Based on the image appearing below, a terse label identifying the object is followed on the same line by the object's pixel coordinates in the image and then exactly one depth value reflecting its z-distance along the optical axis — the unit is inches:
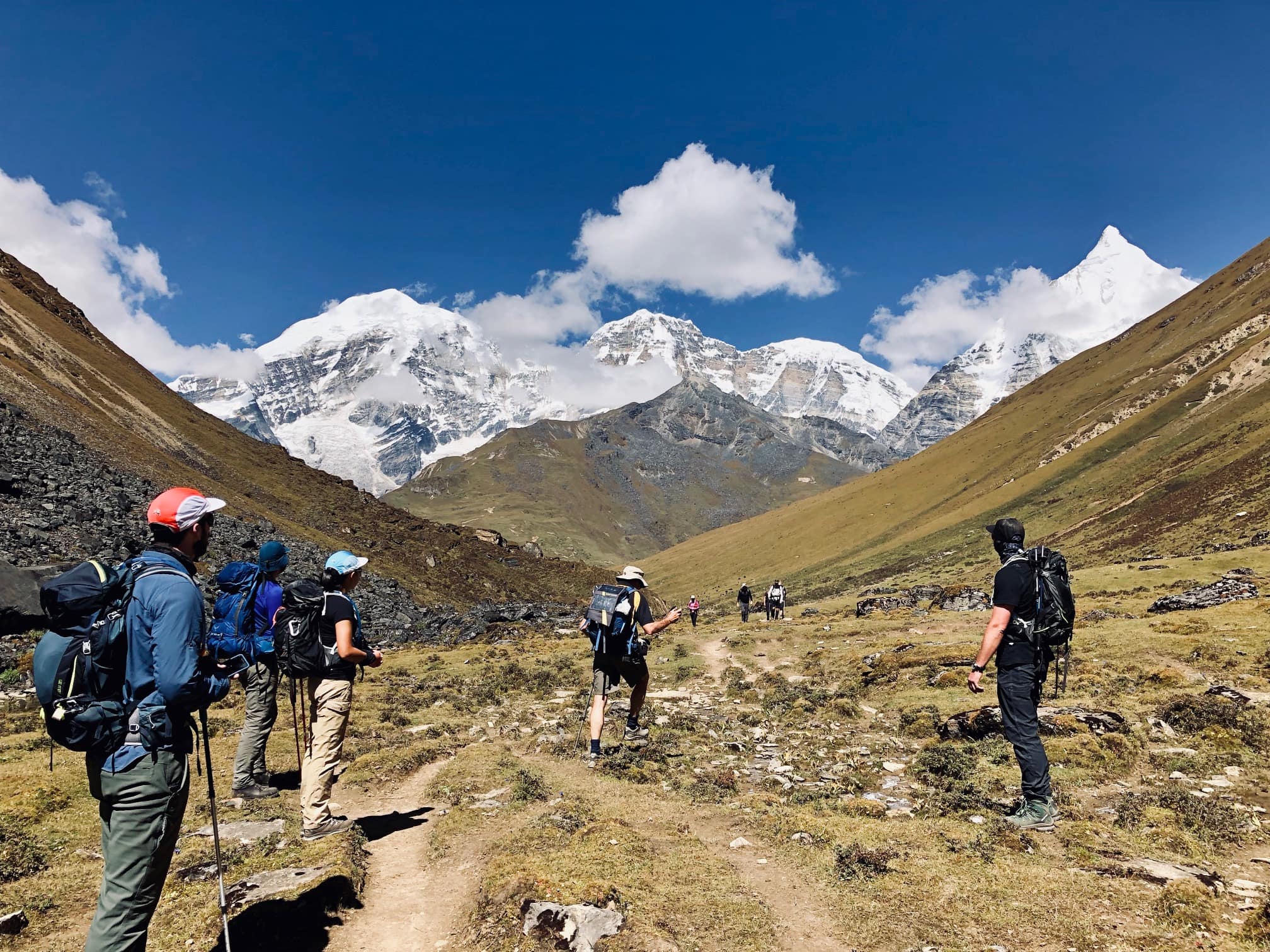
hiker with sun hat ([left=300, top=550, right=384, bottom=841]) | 356.5
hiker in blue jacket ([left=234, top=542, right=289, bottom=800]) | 427.5
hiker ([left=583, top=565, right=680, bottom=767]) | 487.2
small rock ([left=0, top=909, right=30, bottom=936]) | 265.6
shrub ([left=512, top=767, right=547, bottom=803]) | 434.0
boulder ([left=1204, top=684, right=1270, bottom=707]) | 532.1
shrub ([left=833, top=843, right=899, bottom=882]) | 307.2
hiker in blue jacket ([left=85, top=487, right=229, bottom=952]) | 202.2
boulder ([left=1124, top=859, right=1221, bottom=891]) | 275.3
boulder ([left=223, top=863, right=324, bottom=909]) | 287.3
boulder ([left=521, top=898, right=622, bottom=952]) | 244.5
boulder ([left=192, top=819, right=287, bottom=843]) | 362.9
